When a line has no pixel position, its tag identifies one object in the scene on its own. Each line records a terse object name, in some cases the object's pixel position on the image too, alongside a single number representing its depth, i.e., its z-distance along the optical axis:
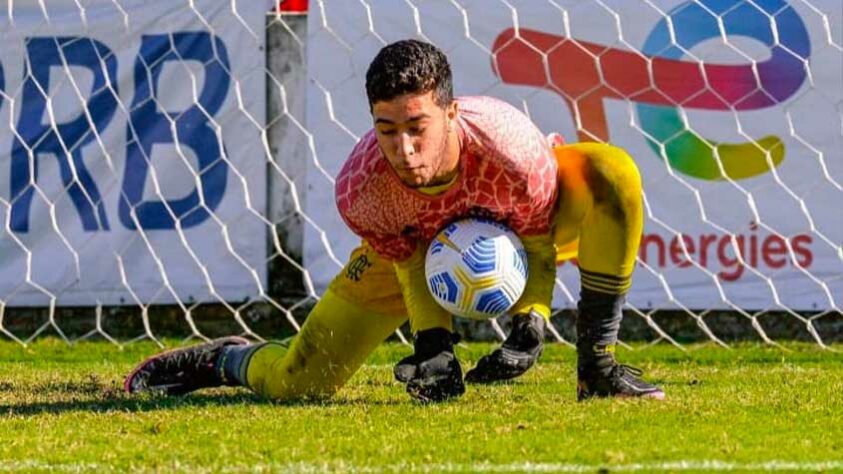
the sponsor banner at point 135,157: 17.86
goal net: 16.91
